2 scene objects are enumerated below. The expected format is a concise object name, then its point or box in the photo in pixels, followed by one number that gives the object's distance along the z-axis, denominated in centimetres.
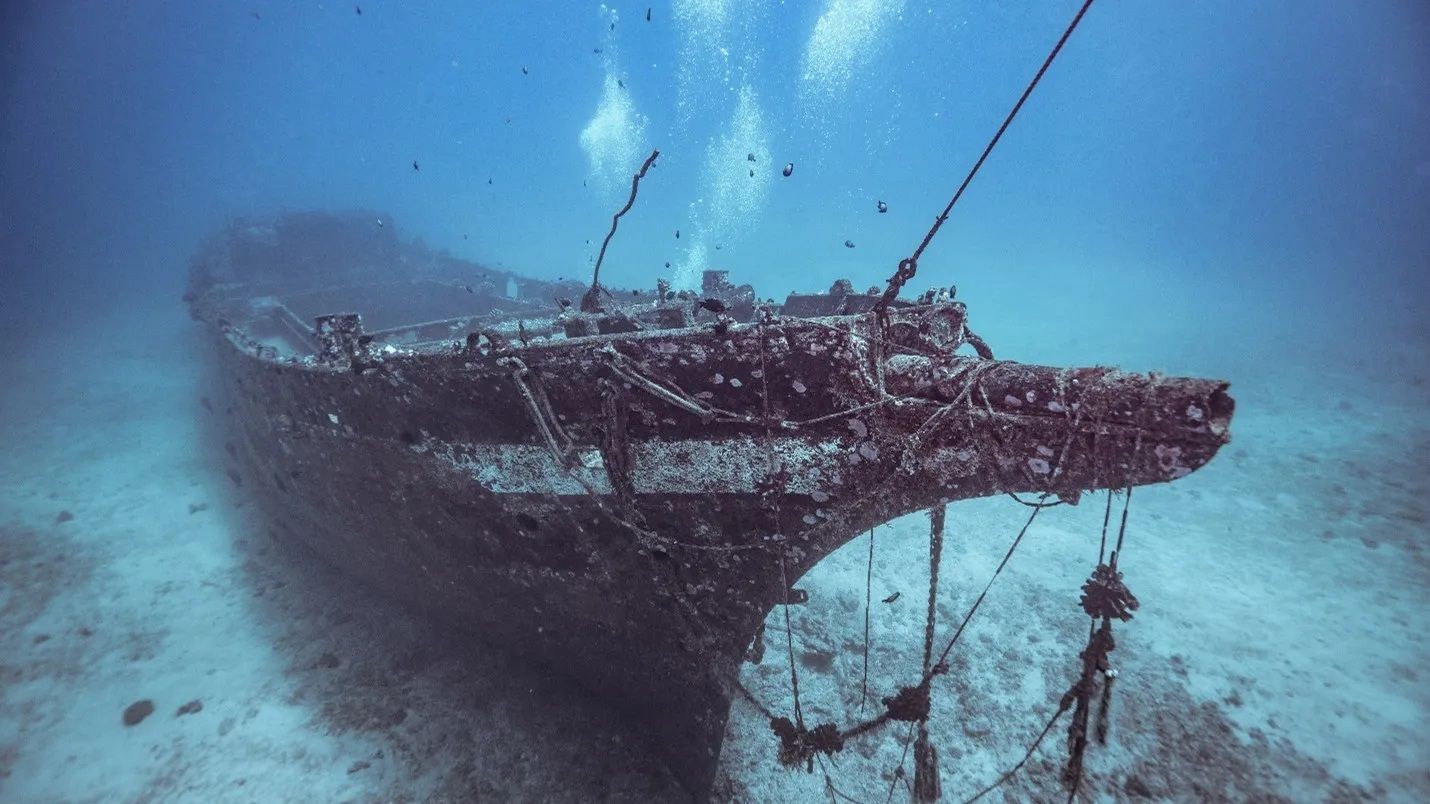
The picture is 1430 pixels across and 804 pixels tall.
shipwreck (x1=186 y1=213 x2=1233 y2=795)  275
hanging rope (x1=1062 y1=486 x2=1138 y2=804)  260
